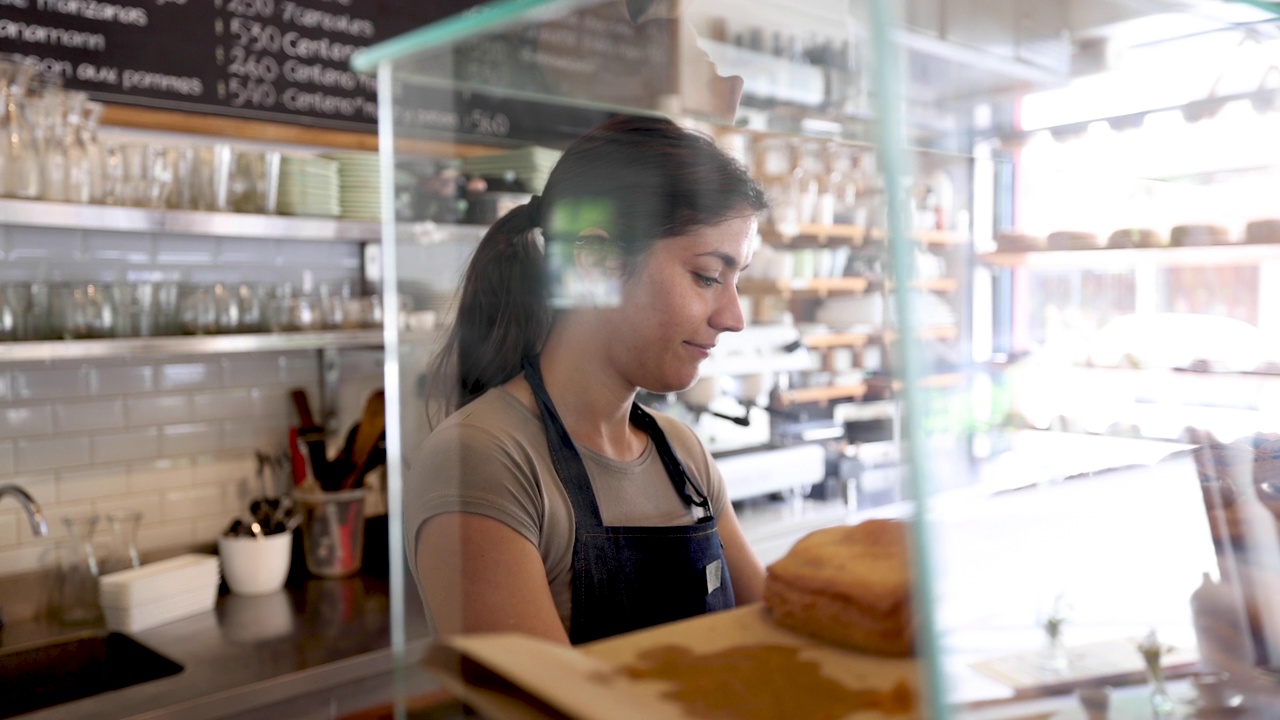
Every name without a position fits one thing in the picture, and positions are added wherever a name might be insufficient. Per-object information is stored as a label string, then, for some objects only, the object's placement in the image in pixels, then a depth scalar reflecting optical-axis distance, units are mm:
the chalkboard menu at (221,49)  2570
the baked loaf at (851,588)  468
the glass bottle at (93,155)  2260
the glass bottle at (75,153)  2215
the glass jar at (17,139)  2129
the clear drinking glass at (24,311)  2173
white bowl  2586
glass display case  470
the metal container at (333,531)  2688
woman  605
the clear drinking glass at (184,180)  2414
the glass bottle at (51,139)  2172
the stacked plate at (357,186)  2744
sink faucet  2188
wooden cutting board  471
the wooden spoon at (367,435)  2855
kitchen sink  2152
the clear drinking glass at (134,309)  2348
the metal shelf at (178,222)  2135
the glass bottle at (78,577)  2391
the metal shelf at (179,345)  2162
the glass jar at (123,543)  2539
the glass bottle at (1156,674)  594
